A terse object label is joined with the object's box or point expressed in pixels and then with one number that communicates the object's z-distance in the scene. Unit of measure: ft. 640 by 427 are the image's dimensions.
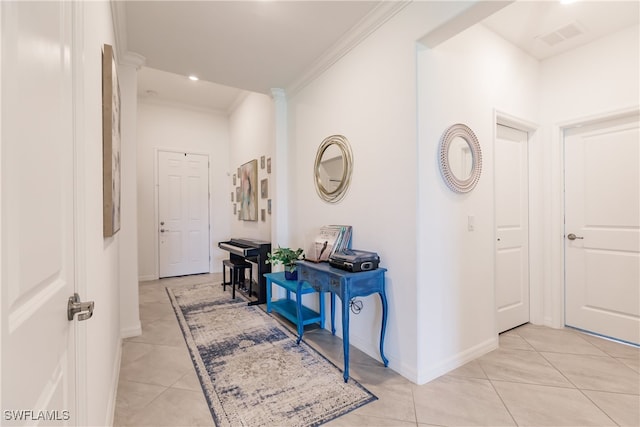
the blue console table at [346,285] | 6.54
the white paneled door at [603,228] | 8.22
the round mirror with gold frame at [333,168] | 8.52
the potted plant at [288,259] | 9.74
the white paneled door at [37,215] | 1.62
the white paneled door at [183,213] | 16.69
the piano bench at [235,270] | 12.94
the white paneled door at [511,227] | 9.14
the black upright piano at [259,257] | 12.09
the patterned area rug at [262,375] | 5.57
